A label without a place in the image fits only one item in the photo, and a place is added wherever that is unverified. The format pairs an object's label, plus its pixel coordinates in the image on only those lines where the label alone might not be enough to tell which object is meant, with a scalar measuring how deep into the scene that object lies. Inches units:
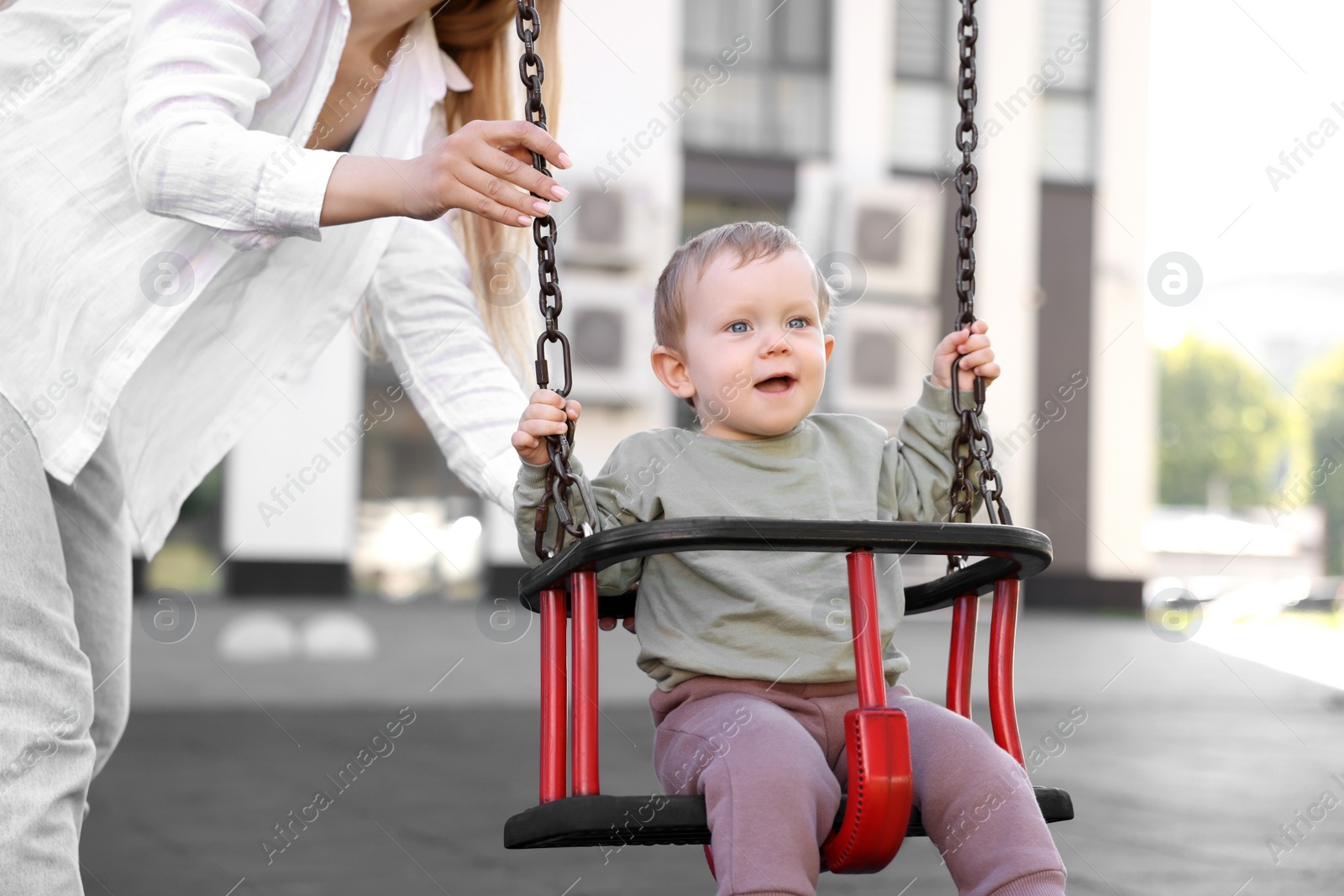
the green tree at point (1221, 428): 2704.8
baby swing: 150.5
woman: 154.9
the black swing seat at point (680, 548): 149.9
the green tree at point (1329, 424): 2555.0
